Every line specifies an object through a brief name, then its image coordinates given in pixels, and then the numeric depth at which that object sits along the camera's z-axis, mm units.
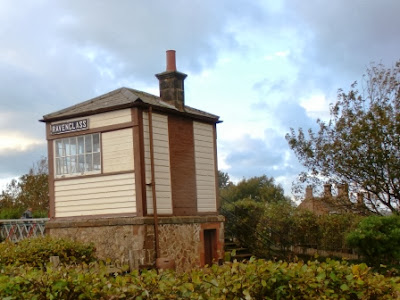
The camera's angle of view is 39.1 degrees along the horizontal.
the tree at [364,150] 18266
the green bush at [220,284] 4703
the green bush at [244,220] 20438
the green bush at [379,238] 16594
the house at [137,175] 14977
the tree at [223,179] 64131
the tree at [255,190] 46750
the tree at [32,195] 32844
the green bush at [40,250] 12328
